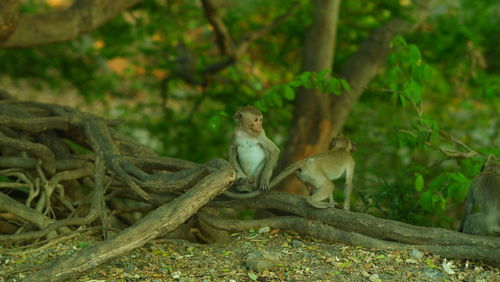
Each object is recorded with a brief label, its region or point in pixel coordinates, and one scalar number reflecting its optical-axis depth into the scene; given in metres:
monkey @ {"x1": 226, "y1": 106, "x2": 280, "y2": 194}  9.32
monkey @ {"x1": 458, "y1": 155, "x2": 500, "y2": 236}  8.33
